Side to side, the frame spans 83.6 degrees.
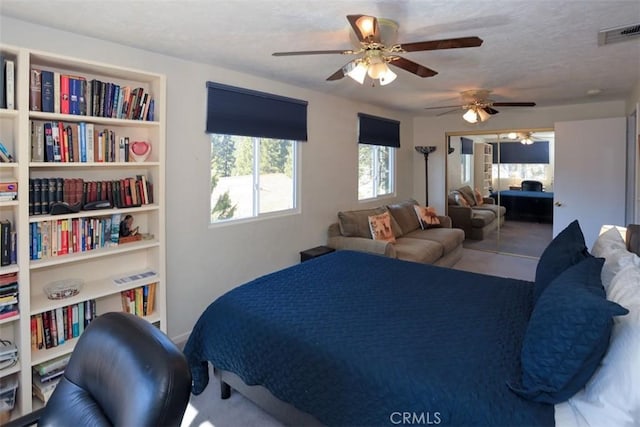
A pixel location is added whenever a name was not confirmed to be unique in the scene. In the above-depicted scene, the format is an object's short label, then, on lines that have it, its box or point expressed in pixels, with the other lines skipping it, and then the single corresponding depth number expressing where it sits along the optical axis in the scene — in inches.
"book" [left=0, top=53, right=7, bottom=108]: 76.4
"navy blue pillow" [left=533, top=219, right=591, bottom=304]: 78.0
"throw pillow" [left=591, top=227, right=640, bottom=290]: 70.6
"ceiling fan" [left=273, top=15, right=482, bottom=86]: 76.1
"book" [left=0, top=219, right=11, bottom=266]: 78.4
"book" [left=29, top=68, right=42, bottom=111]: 81.2
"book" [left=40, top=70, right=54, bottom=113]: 83.1
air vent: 92.6
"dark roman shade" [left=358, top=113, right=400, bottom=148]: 200.8
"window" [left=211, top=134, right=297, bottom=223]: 135.6
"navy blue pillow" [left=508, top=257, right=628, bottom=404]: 49.0
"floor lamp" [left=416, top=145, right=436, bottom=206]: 249.1
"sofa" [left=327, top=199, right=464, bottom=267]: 163.8
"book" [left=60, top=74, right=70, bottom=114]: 86.3
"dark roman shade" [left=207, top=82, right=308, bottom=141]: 128.1
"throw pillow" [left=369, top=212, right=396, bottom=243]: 177.8
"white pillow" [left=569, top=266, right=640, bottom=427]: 46.9
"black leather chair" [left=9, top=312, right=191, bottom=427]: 36.3
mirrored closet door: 223.8
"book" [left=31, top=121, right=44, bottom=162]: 82.7
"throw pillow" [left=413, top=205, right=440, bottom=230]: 218.5
